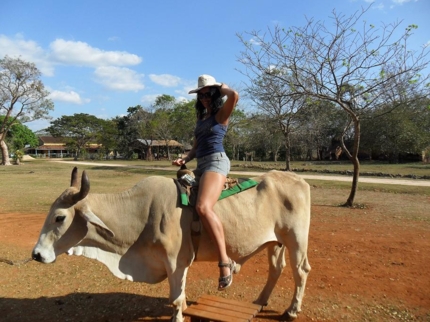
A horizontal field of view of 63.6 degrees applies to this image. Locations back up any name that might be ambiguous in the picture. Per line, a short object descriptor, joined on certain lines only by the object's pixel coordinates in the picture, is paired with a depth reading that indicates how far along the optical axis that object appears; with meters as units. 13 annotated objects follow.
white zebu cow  3.58
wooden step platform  3.85
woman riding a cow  3.61
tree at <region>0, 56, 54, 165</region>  36.75
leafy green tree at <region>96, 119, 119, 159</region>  64.88
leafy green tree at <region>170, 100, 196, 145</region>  47.59
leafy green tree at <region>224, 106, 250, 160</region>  39.38
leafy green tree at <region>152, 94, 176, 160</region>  53.56
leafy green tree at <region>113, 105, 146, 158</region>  65.62
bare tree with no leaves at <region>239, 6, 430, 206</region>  12.37
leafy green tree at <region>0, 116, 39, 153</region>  56.47
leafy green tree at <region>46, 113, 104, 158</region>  64.88
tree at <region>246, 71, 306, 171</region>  24.82
